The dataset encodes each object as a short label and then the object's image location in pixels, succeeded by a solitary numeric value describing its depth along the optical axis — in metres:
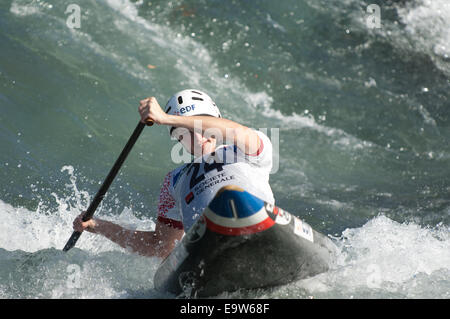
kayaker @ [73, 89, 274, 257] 7.61
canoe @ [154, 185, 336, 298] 6.95
